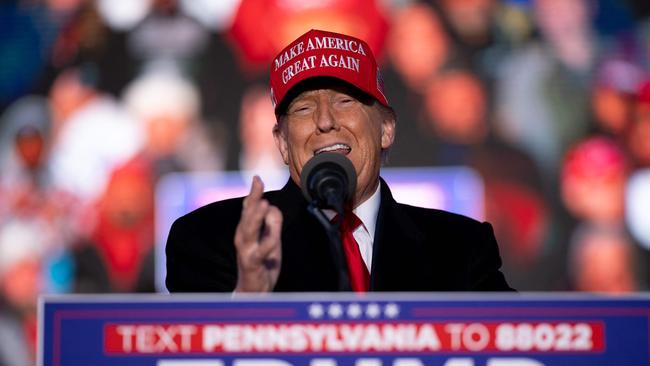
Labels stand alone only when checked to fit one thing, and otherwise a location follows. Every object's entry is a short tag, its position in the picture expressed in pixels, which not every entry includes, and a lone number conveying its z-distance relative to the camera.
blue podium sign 4.86
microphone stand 4.97
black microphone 5.06
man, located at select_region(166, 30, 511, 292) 5.35
